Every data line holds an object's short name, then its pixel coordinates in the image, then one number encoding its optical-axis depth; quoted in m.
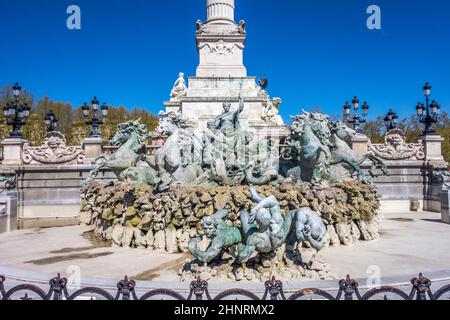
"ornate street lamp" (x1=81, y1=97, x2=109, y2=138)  18.62
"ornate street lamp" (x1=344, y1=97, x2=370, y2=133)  22.19
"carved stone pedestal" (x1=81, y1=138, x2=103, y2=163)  17.69
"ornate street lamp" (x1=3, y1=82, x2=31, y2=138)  16.89
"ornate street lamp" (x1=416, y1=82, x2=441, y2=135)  17.16
